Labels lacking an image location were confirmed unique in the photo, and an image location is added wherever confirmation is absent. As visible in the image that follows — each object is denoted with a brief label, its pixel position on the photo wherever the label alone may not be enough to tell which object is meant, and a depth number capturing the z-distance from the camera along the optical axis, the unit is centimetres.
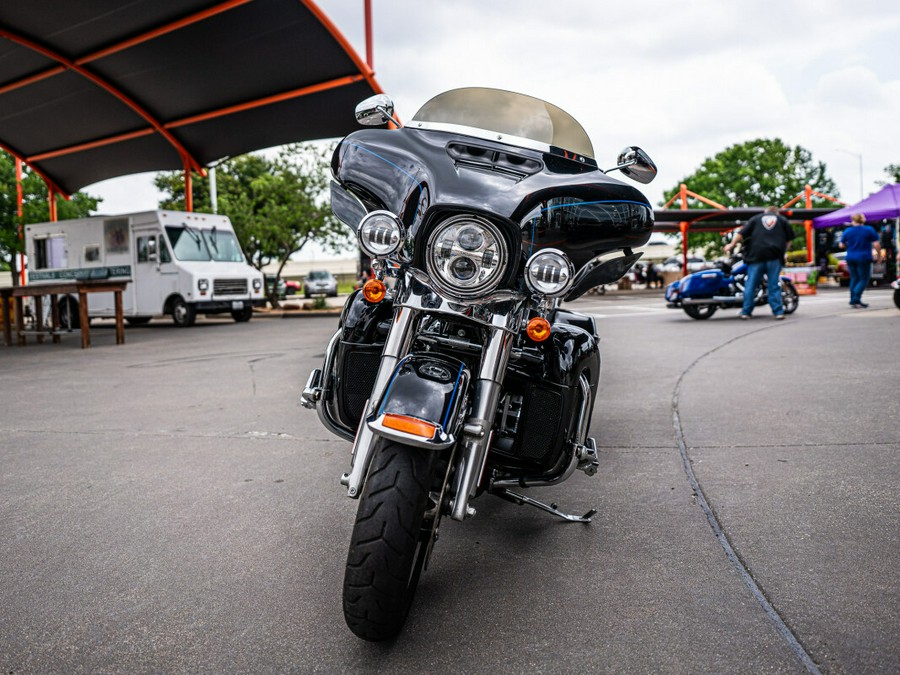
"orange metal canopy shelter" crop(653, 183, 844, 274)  2795
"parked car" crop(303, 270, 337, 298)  4094
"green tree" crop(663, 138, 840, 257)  6397
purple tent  2384
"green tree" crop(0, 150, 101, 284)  1895
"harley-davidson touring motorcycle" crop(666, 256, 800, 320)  1318
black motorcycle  217
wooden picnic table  1135
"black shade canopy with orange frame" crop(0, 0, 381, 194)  1177
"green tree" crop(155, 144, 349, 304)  2323
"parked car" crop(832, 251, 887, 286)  2577
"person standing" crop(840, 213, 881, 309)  1423
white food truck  1714
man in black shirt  1233
